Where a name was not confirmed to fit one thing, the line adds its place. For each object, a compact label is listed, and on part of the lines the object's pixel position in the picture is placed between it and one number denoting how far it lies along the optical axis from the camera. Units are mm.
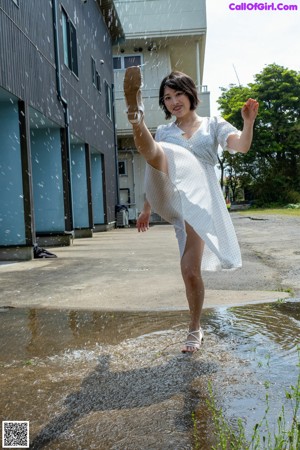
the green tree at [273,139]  40938
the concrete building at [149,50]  22016
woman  2846
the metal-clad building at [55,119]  8781
